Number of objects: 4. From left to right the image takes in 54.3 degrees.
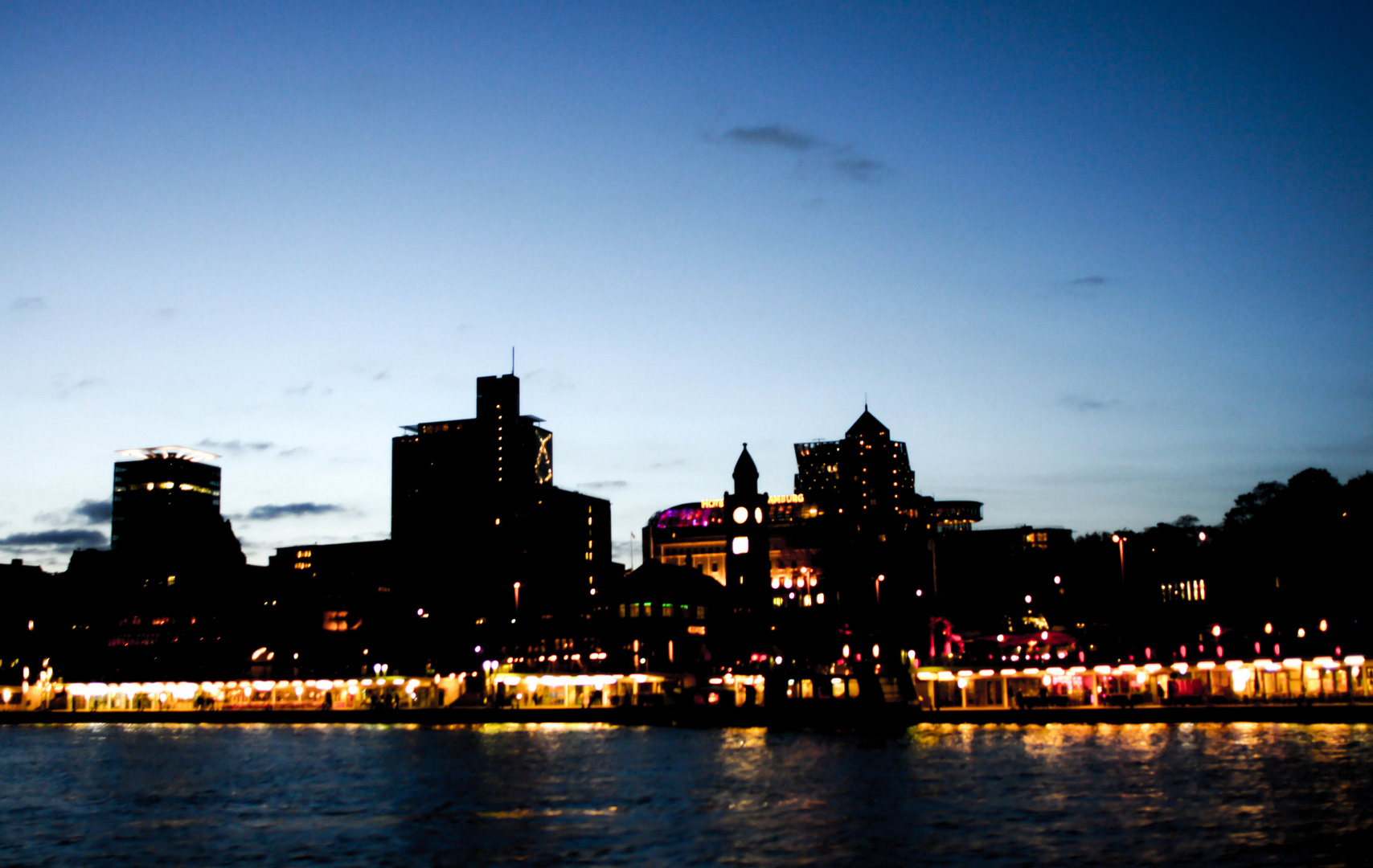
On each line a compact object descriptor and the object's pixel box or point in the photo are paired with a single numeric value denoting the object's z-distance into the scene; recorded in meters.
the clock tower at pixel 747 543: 185.12
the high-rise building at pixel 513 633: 181.12
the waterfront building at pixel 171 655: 182.00
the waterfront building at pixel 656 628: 170.38
